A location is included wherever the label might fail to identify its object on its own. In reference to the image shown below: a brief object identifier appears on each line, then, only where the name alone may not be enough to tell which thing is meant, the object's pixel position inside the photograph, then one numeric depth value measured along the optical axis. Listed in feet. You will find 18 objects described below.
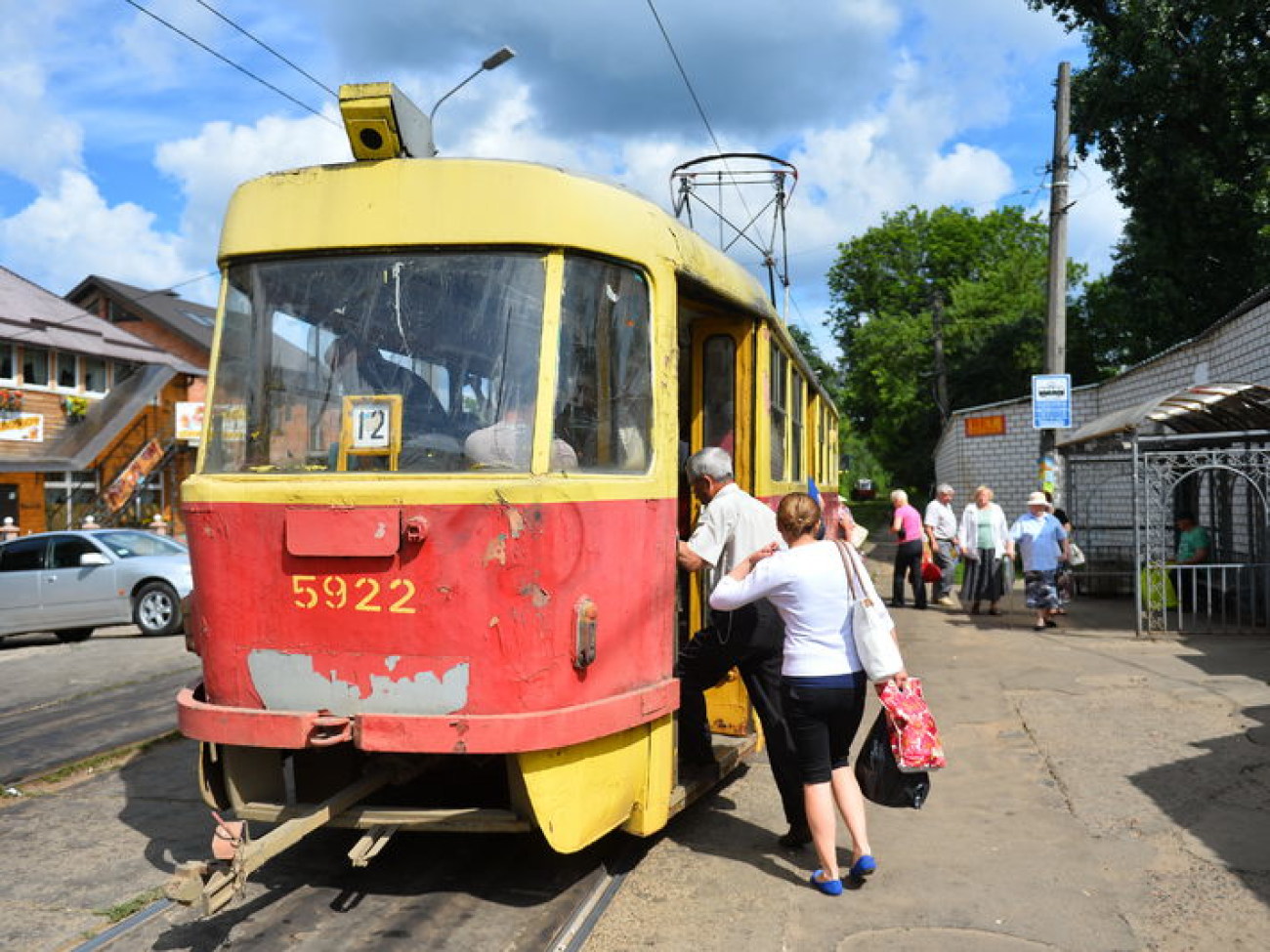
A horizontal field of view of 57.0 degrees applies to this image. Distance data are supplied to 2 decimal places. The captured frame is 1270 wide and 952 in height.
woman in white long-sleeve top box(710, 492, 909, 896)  15.75
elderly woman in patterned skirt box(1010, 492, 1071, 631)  41.93
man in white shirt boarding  17.25
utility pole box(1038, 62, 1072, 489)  52.85
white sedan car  48.32
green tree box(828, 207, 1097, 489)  140.05
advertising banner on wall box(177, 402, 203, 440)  103.14
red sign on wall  86.63
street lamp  40.29
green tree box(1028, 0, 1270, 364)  76.23
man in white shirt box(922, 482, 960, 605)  50.85
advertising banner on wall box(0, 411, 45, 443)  87.30
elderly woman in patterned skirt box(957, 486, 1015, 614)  46.88
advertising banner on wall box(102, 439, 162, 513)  98.84
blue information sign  49.42
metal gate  38.65
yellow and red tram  14.02
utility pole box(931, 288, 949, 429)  142.61
